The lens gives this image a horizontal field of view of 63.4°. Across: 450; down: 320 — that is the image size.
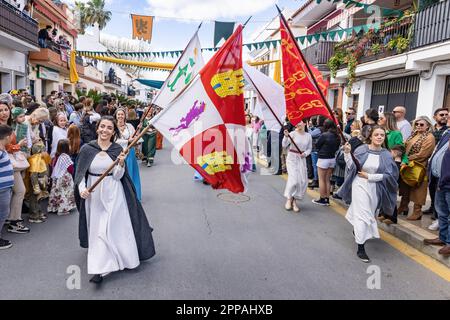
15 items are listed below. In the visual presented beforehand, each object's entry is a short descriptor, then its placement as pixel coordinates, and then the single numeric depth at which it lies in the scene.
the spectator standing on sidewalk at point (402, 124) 6.62
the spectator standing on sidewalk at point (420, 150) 5.50
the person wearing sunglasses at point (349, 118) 9.10
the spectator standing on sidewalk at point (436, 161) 5.09
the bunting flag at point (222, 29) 11.32
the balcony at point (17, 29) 14.12
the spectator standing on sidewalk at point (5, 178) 4.30
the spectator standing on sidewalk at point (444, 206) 4.27
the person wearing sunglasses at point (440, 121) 5.82
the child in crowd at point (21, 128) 5.33
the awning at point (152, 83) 17.31
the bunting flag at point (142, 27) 13.36
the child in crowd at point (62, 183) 5.89
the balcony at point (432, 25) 10.22
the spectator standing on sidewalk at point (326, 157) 6.91
